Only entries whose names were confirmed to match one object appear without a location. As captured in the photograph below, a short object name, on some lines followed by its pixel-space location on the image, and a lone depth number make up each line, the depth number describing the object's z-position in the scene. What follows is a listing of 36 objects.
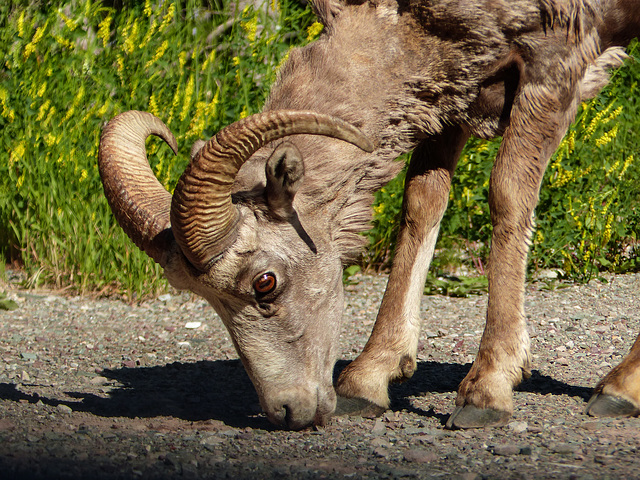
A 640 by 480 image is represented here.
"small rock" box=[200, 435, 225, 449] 7.30
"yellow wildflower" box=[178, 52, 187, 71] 15.36
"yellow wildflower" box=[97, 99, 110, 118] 14.83
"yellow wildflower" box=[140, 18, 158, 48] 15.21
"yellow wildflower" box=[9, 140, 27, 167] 14.62
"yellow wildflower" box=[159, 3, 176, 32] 14.99
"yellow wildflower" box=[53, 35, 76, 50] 15.00
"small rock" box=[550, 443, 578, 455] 7.06
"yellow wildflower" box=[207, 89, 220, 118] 15.06
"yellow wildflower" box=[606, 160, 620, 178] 16.21
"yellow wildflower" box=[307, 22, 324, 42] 14.81
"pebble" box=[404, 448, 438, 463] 6.86
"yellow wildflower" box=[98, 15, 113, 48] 14.49
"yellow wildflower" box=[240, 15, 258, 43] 15.25
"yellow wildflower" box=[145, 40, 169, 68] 15.06
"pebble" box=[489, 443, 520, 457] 7.02
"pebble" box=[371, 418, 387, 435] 8.07
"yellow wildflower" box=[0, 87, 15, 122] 14.78
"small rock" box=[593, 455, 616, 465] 6.71
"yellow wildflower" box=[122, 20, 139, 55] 15.09
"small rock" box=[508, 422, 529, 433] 7.94
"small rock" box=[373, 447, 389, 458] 7.04
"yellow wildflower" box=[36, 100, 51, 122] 14.77
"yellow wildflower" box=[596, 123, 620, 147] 14.73
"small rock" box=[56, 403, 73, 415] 8.60
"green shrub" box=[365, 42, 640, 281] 15.73
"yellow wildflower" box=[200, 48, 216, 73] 15.68
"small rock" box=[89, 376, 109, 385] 10.48
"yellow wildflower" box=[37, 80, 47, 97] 14.93
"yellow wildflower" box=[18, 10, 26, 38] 15.05
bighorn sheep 7.92
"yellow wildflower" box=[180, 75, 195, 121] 14.49
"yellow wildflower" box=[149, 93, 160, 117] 13.95
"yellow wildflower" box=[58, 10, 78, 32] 14.86
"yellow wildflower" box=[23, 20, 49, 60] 15.05
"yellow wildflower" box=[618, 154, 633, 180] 15.95
